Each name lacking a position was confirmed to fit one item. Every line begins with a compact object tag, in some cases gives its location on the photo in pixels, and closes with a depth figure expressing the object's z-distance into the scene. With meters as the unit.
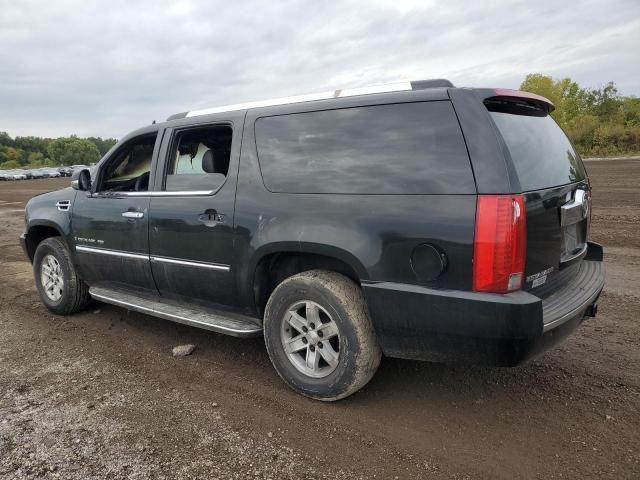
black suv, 2.47
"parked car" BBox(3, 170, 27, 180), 50.92
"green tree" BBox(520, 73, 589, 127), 57.65
